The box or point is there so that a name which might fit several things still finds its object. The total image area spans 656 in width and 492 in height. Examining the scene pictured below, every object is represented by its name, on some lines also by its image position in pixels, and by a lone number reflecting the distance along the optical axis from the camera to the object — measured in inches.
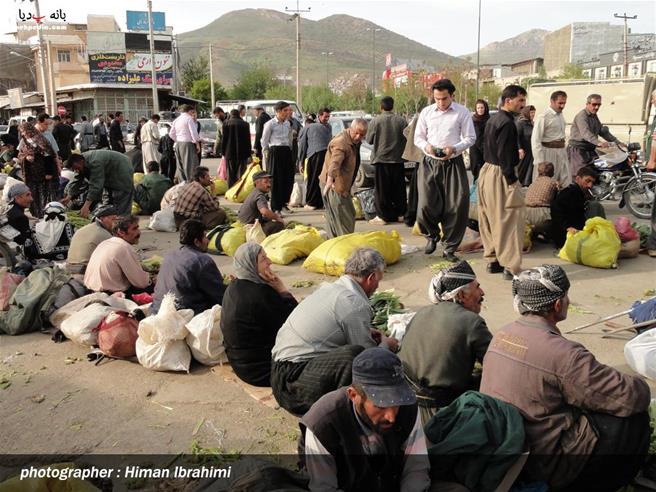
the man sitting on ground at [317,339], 142.5
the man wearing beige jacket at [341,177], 308.8
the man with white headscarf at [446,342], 136.2
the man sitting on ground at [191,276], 203.2
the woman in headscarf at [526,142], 412.8
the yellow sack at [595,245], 277.6
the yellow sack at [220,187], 526.3
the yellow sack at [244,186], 469.4
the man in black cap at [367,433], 102.4
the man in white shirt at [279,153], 425.1
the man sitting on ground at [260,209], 322.3
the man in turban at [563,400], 115.0
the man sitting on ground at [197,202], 342.3
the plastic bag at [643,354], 171.2
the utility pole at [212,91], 2011.6
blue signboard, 2182.6
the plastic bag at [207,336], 189.5
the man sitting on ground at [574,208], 293.9
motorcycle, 391.9
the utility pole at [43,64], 1457.9
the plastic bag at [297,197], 468.8
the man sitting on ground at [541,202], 306.3
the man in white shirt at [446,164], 282.2
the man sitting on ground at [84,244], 257.9
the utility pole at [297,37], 1491.1
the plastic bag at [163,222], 394.3
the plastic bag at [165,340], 189.0
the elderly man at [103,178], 371.2
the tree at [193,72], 2583.7
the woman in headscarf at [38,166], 393.1
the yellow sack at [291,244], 302.1
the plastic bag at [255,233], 319.9
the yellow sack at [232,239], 323.6
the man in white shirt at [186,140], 474.6
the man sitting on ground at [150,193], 447.2
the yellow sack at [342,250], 277.0
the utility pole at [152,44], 1346.9
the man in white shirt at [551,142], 373.4
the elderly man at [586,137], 398.0
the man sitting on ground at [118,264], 232.2
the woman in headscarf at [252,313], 166.1
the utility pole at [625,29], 1969.7
